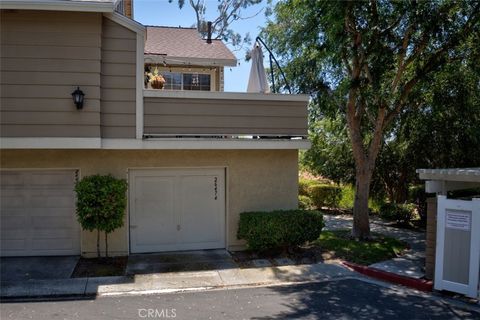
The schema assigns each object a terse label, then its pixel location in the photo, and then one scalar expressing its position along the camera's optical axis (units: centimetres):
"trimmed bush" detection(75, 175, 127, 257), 945
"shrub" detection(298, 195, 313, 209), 1844
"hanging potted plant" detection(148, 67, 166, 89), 1242
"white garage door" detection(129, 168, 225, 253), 1094
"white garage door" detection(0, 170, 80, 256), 1036
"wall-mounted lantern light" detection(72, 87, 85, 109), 932
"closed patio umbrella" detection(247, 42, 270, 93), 1134
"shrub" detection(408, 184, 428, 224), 1587
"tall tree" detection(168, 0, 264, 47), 2834
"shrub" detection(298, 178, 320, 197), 1973
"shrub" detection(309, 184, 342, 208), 1902
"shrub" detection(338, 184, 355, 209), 1966
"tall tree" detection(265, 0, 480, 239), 1055
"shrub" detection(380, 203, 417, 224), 1550
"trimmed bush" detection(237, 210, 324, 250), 1029
